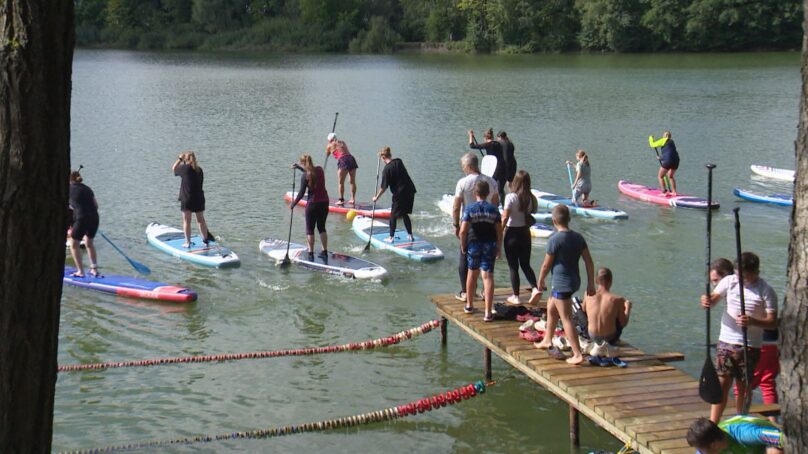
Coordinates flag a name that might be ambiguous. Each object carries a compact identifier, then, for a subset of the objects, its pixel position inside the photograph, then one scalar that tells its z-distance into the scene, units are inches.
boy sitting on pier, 377.7
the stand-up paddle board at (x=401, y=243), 632.4
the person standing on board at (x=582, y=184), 762.2
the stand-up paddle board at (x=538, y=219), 694.4
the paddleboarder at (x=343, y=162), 784.3
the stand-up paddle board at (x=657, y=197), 788.6
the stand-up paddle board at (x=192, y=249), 625.3
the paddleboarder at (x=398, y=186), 637.3
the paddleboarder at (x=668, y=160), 818.2
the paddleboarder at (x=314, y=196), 589.9
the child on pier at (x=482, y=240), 418.6
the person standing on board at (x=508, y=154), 725.3
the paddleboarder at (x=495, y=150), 702.5
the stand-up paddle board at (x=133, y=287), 548.1
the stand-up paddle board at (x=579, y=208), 751.1
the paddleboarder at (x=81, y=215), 560.4
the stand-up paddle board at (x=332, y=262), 591.2
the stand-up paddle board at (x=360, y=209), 766.5
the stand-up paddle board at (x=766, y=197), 797.2
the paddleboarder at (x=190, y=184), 622.8
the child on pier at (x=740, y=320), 305.4
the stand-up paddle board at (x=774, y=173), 922.7
